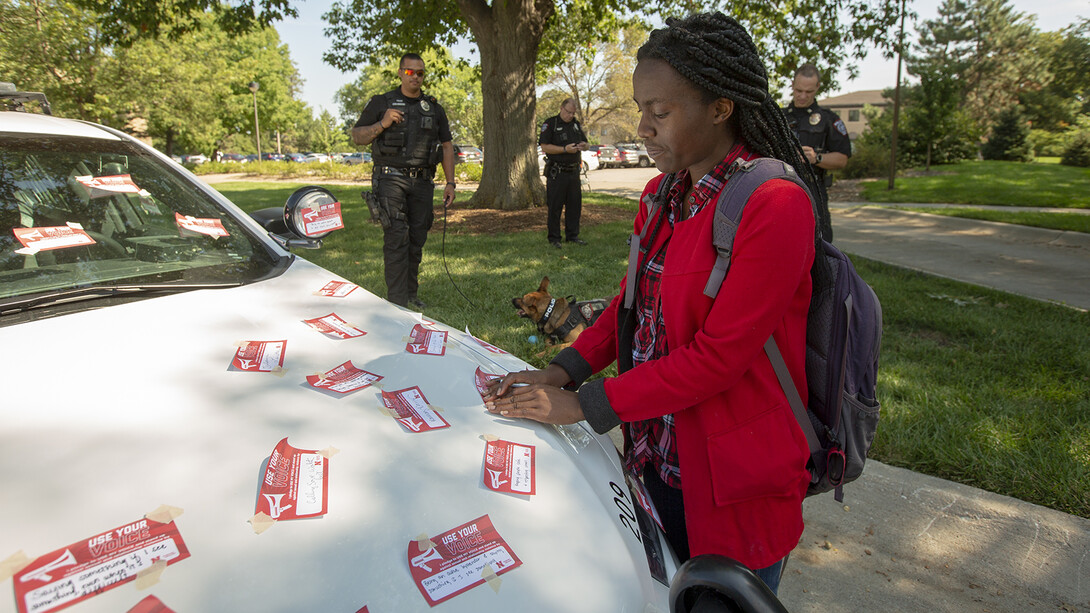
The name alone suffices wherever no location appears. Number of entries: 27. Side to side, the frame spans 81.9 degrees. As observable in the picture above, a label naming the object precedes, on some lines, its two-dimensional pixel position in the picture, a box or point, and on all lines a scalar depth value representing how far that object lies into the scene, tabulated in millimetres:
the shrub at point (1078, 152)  22266
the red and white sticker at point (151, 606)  983
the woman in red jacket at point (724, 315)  1285
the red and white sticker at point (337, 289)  2275
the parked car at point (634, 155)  36166
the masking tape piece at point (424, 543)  1180
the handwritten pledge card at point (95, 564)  983
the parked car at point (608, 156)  35109
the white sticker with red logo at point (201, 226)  2393
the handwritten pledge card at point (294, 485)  1203
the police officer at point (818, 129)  6020
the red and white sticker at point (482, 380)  1797
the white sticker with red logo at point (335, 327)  1984
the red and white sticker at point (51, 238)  1973
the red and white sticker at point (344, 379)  1660
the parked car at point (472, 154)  35141
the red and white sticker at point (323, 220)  2781
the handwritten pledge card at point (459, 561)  1107
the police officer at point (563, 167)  9164
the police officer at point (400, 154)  5738
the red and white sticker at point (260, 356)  1678
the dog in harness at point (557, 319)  4617
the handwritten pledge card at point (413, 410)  1542
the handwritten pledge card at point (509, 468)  1385
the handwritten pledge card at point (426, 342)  1984
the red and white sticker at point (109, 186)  2293
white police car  1077
